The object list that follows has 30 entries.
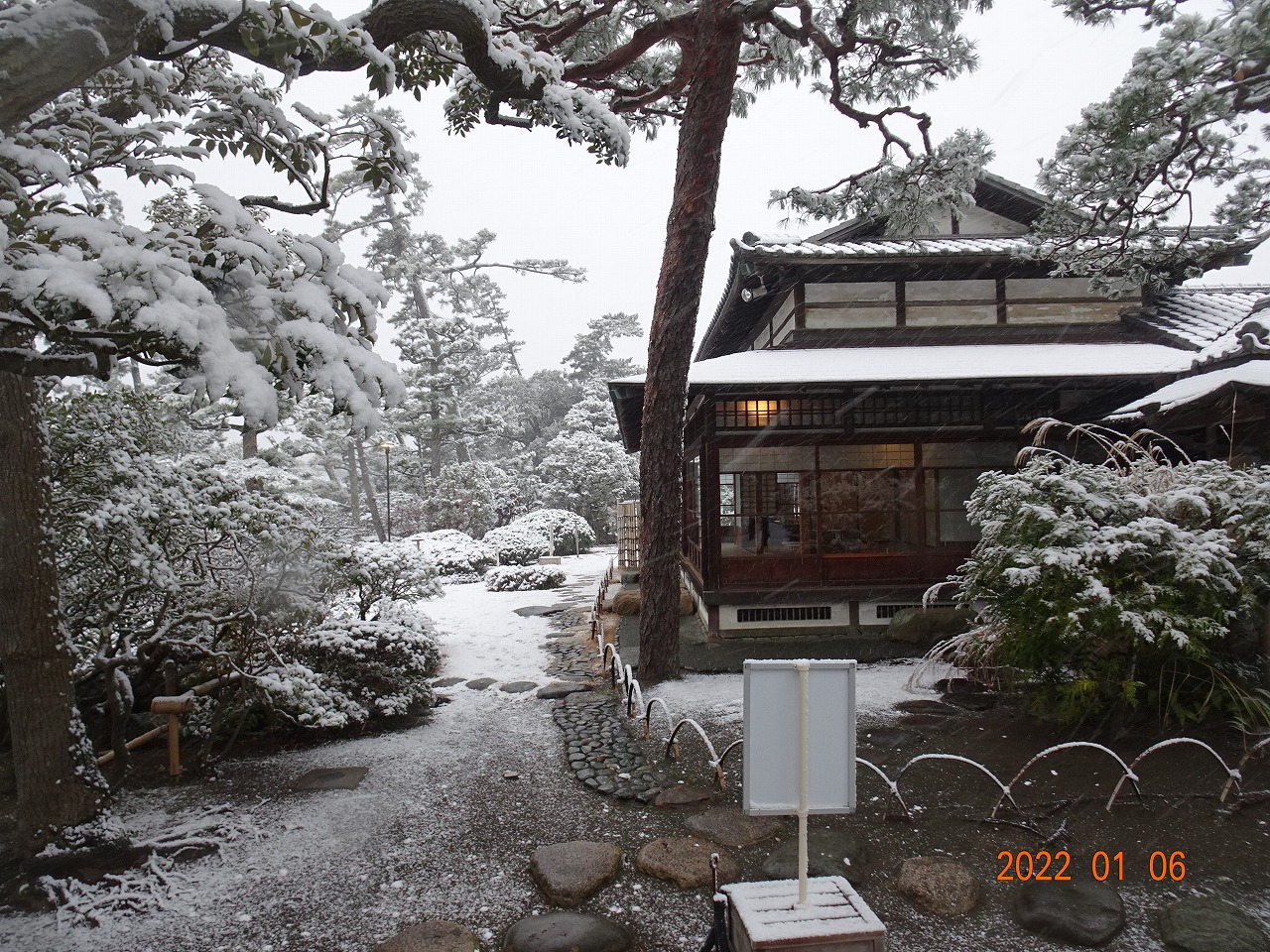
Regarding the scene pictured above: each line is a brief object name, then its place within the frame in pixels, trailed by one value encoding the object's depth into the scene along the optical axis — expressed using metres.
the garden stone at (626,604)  11.94
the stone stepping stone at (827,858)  3.84
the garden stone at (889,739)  5.74
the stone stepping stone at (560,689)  7.81
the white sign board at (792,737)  2.82
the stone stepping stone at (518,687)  8.08
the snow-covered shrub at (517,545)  21.14
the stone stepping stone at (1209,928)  3.12
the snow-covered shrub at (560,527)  24.30
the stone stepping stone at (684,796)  4.82
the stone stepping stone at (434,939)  3.27
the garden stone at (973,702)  6.67
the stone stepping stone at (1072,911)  3.25
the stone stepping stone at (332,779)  5.25
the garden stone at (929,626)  9.34
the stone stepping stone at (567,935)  3.27
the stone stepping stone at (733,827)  4.28
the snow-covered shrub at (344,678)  5.89
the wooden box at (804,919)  2.43
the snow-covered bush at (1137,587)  5.16
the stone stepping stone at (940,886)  3.53
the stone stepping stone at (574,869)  3.71
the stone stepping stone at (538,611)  13.60
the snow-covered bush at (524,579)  17.58
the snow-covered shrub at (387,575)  8.23
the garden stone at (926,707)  6.60
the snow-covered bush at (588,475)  30.27
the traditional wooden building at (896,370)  9.76
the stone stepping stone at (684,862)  3.83
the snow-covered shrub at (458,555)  20.14
